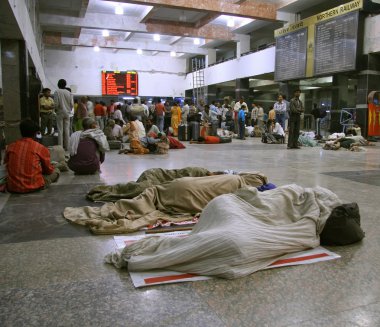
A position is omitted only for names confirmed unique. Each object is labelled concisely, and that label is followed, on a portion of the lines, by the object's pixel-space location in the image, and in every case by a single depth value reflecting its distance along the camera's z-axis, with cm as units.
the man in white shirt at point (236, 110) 1579
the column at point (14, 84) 880
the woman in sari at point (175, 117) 1533
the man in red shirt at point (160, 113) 1544
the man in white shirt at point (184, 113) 1626
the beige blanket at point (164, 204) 337
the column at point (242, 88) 2069
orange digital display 2455
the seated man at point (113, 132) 1136
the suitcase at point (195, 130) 1369
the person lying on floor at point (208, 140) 1311
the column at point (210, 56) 2461
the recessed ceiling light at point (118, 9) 1617
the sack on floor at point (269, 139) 1327
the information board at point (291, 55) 1544
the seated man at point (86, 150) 599
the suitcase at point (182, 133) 1441
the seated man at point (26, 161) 443
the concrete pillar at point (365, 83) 1298
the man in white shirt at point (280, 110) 1433
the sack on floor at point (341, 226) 270
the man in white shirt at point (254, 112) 1778
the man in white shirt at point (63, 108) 893
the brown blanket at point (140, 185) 412
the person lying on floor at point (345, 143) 1082
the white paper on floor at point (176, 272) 216
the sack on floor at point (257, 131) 1720
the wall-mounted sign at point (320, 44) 1313
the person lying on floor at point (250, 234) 222
